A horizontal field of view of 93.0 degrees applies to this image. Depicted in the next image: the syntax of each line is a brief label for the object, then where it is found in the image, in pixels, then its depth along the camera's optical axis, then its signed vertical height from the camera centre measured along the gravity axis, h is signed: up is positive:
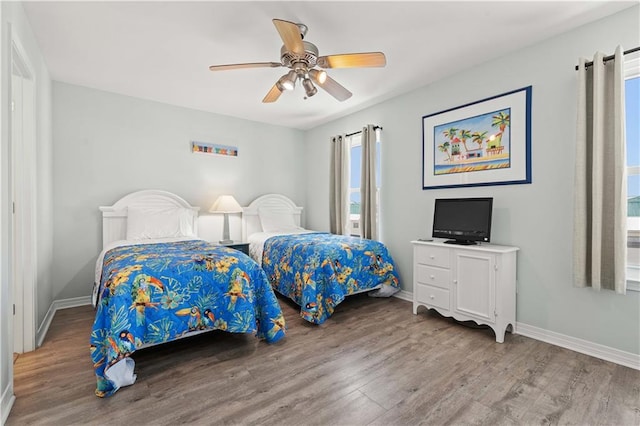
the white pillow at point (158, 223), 3.71 -0.16
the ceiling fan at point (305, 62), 2.09 +1.14
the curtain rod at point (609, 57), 2.16 +1.13
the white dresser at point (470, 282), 2.60 -0.66
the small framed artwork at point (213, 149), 4.48 +0.95
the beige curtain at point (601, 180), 2.14 +0.23
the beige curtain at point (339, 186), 4.61 +0.39
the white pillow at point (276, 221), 4.89 -0.17
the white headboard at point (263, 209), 4.84 +0.03
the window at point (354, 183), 4.63 +0.42
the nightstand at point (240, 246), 4.29 -0.51
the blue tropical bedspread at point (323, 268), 3.07 -0.65
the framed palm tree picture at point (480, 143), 2.78 +0.69
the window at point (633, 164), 2.23 +0.35
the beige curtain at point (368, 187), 4.06 +0.32
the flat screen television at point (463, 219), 2.86 -0.09
